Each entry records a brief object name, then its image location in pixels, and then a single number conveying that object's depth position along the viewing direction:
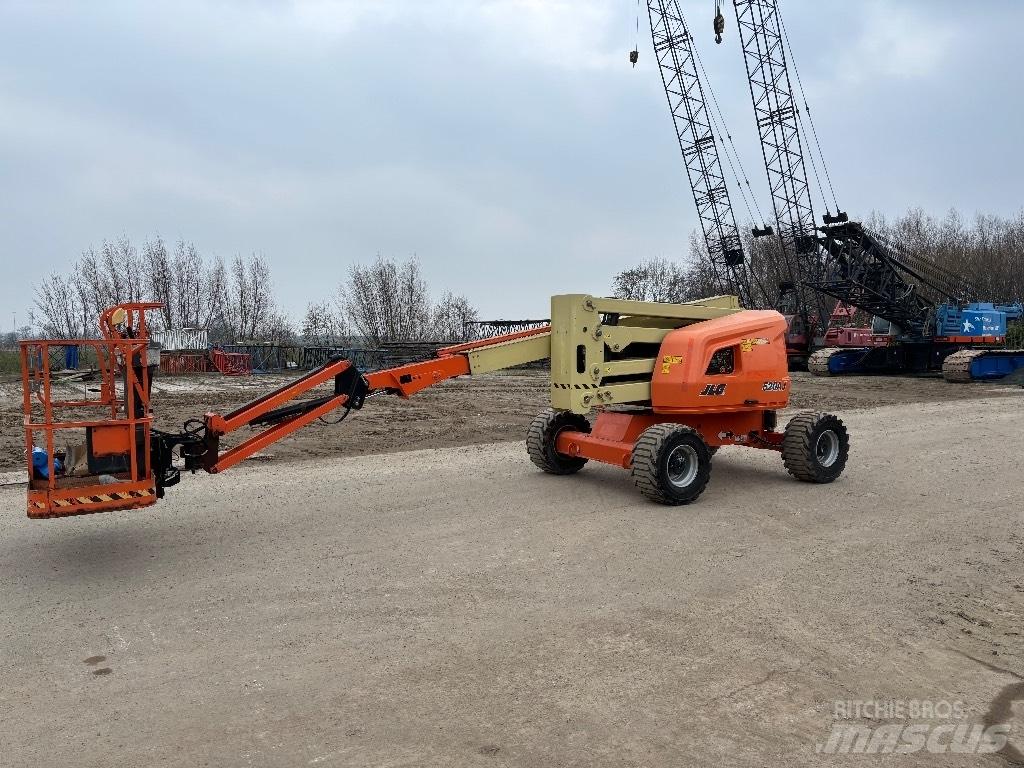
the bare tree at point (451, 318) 44.50
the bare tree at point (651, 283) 59.03
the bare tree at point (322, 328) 42.78
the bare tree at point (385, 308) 44.34
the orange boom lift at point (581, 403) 5.38
